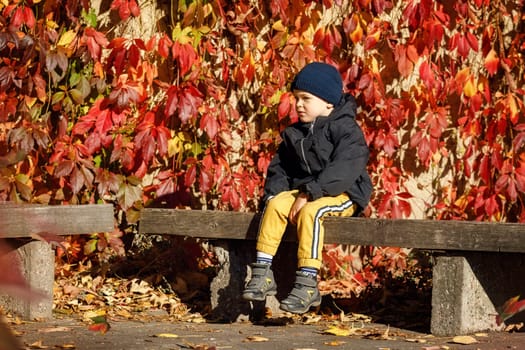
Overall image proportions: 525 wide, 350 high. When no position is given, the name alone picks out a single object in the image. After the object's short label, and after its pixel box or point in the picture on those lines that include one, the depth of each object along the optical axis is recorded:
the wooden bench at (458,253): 8.14
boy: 8.52
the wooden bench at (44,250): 9.17
